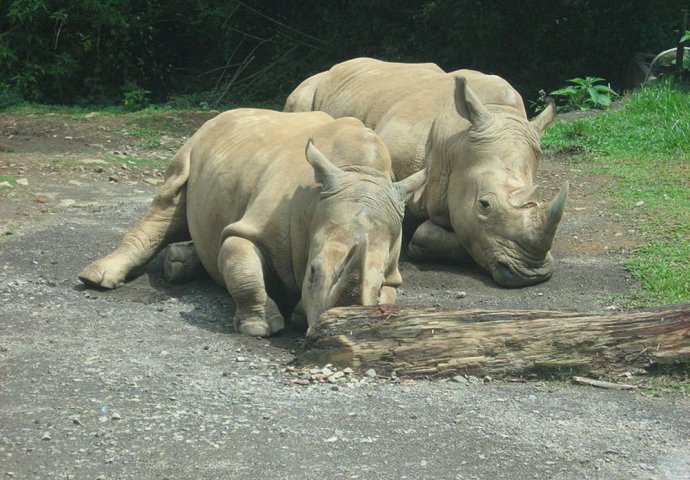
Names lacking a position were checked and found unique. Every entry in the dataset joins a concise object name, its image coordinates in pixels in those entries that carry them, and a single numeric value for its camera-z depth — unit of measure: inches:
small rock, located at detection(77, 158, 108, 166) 1035.7
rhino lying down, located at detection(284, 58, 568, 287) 672.4
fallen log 496.1
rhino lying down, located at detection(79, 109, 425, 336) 531.8
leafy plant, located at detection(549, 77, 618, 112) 1218.6
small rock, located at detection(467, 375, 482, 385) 492.4
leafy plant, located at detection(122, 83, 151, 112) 1432.0
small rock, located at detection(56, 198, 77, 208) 866.8
